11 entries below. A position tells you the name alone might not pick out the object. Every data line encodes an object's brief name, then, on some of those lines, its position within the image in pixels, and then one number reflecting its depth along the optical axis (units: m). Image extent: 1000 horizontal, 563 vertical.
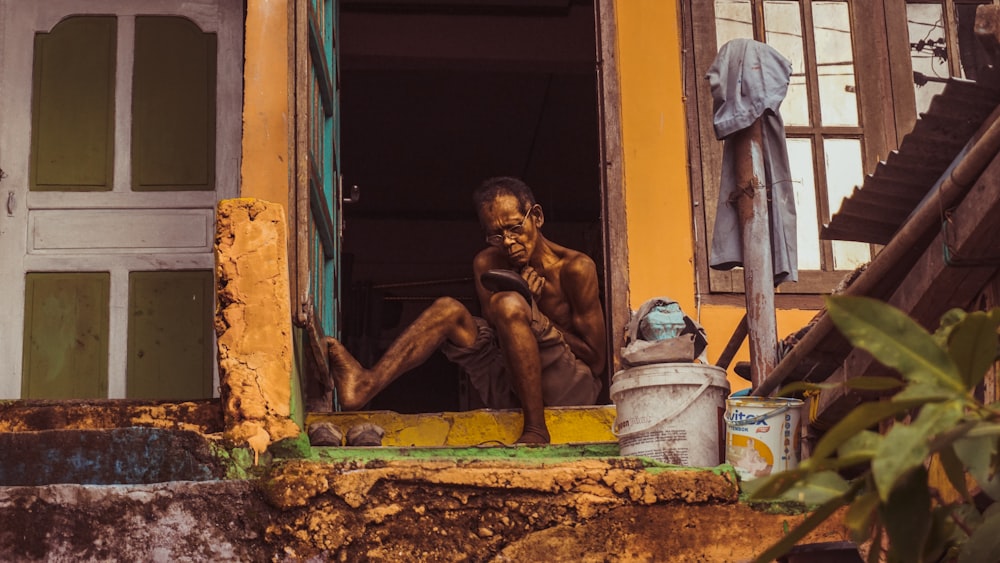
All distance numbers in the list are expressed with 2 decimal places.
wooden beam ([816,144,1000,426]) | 3.19
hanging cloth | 4.70
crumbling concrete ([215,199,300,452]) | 3.92
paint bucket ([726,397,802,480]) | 4.16
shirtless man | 5.52
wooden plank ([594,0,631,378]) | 5.85
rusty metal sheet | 3.44
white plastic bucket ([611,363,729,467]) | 4.38
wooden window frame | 6.01
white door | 6.22
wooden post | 4.64
